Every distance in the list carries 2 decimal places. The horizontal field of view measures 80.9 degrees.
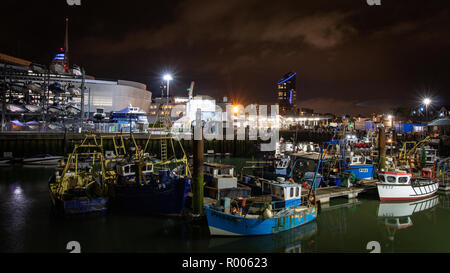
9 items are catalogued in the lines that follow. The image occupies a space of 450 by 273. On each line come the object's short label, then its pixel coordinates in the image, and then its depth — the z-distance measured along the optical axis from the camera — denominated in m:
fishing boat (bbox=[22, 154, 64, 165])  35.62
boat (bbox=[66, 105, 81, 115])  62.71
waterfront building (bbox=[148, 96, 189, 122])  104.32
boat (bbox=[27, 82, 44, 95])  60.53
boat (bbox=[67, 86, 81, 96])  65.88
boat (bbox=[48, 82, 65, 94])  60.78
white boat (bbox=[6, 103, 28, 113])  54.62
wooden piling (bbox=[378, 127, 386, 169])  23.74
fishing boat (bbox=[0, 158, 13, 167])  34.63
